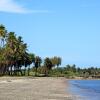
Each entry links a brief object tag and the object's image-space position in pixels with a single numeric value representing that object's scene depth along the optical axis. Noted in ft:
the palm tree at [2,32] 400.12
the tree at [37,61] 636.32
